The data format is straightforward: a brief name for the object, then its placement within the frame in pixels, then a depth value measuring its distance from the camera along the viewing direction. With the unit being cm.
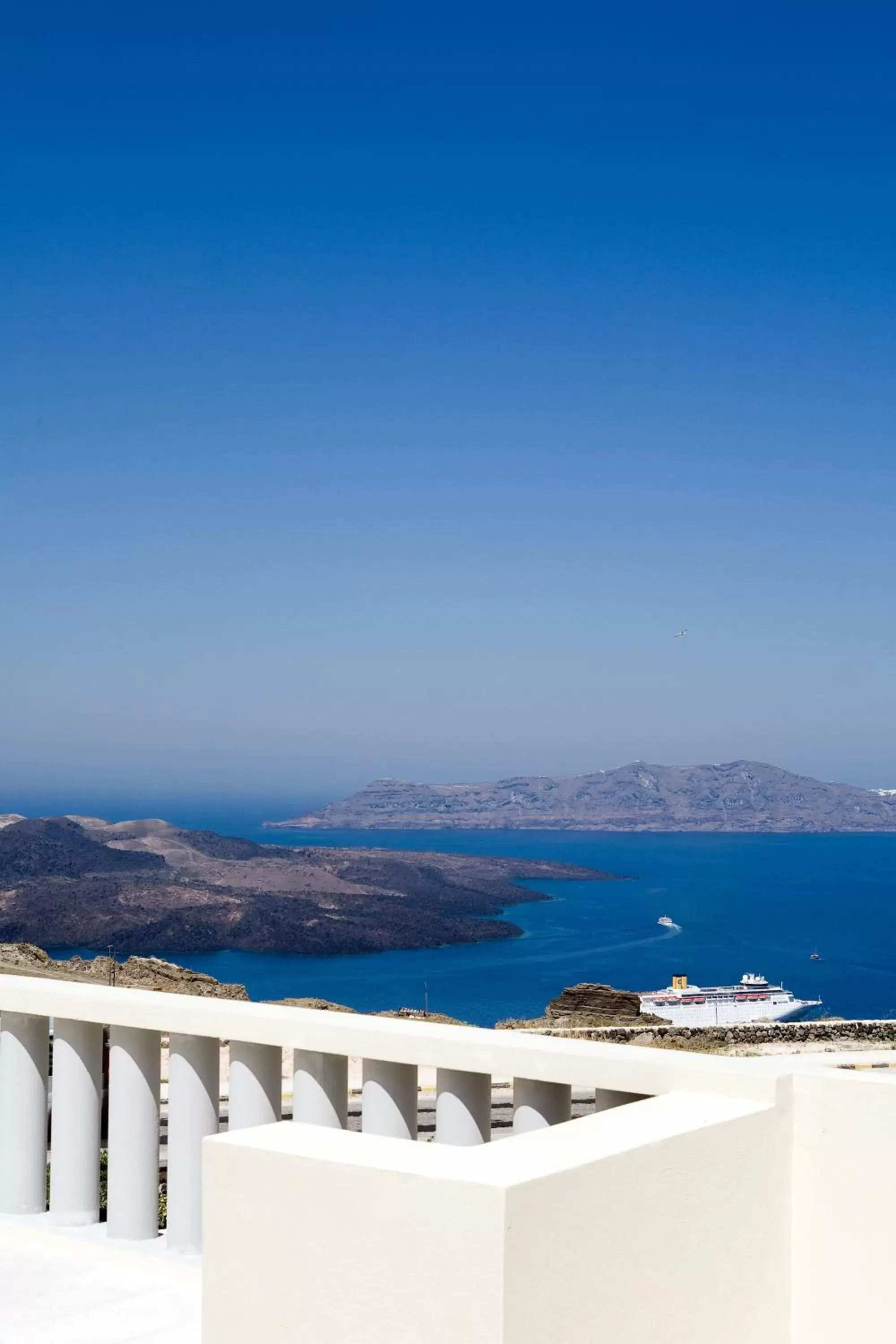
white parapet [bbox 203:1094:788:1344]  212
